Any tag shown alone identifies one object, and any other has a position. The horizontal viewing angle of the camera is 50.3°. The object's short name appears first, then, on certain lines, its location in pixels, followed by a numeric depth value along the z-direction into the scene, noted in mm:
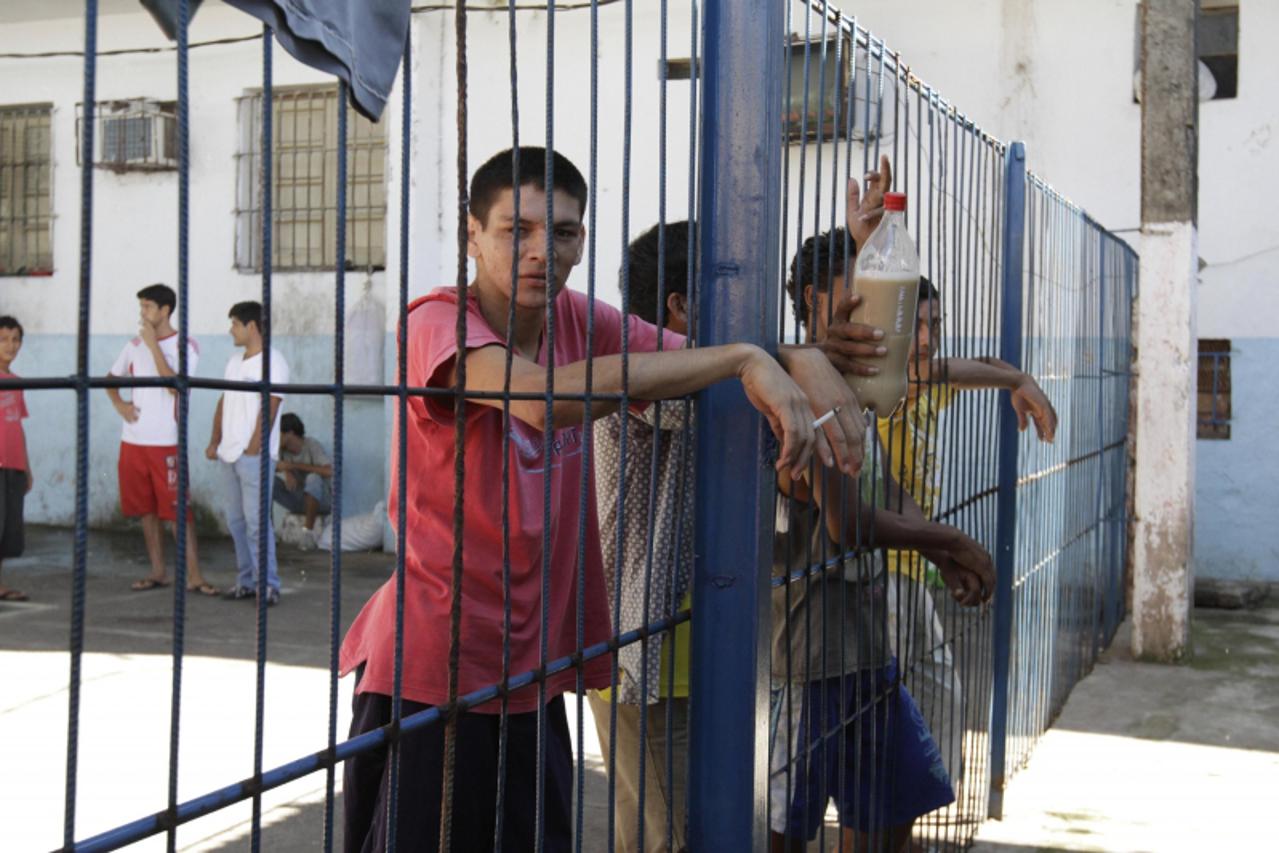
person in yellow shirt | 2998
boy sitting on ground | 10672
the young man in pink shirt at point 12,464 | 7195
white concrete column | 6512
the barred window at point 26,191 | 12062
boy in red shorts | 7953
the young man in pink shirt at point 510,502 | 1719
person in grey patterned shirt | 2018
